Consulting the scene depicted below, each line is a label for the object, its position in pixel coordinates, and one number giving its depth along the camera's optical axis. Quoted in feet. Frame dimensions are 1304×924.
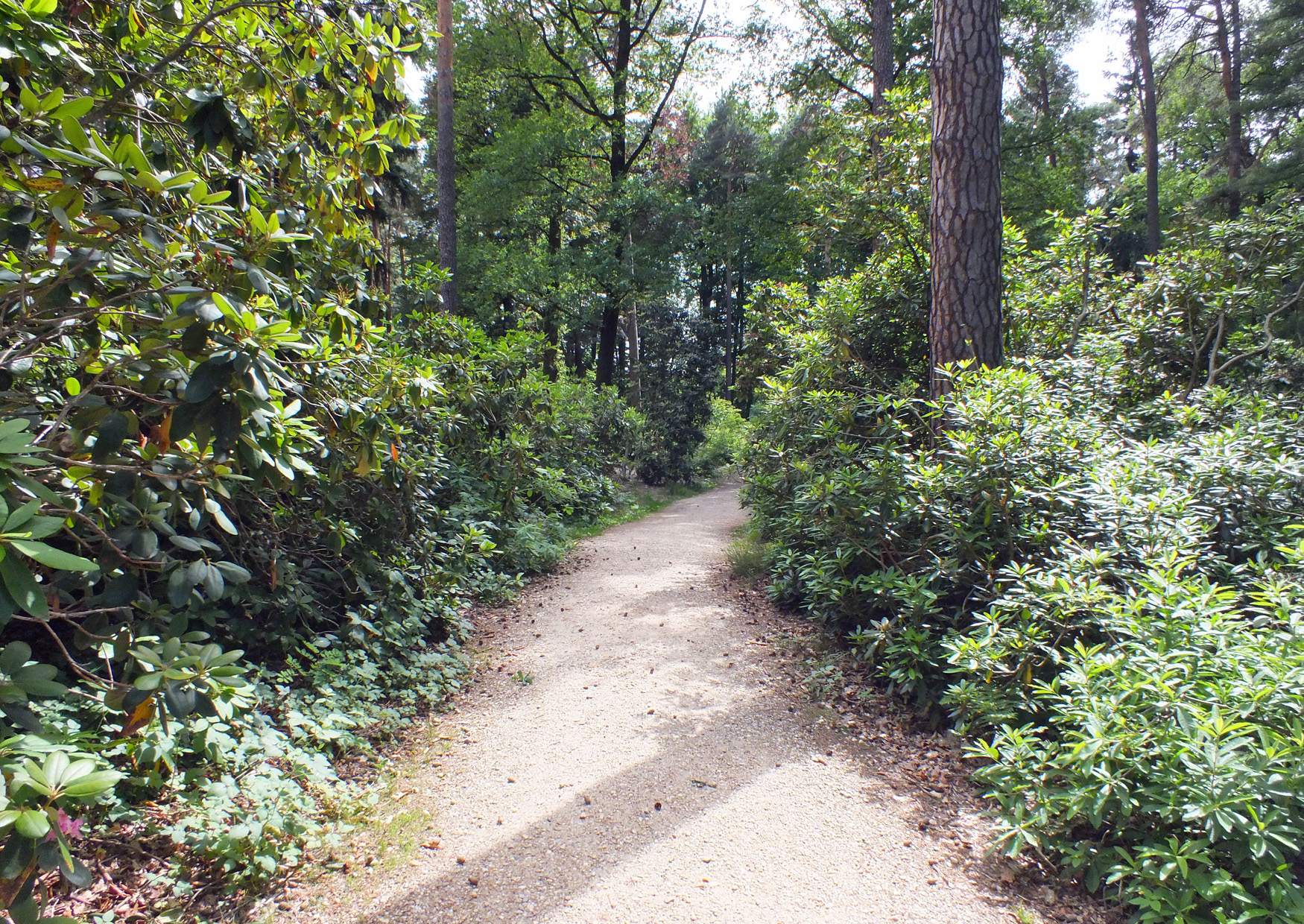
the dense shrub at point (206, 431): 5.64
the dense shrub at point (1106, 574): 7.43
